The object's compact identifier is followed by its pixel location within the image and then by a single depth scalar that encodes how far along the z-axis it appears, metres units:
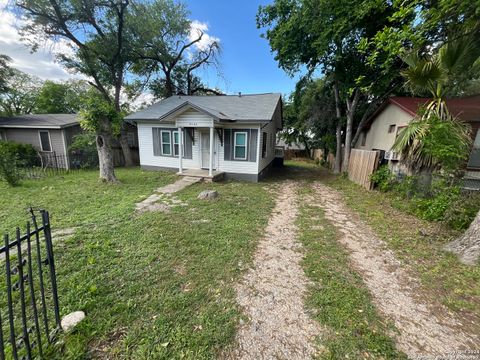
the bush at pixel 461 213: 4.16
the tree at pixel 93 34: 10.60
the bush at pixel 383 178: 7.02
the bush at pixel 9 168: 6.81
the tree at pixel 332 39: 7.66
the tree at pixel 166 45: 13.23
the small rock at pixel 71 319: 2.00
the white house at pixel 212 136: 8.73
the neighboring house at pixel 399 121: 8.23
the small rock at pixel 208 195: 6.33
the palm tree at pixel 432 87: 4.91
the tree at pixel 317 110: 13.35
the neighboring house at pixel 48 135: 11.80
